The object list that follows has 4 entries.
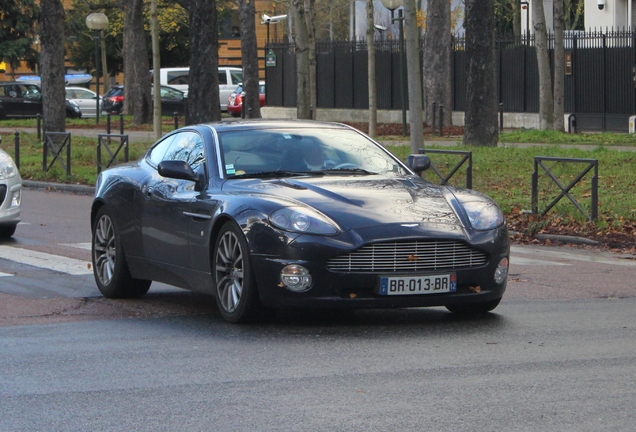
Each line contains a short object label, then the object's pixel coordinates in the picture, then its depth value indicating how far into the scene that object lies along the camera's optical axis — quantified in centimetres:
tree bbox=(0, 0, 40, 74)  6259
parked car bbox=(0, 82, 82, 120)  5444
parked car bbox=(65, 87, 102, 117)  5776
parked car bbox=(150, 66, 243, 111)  5756
